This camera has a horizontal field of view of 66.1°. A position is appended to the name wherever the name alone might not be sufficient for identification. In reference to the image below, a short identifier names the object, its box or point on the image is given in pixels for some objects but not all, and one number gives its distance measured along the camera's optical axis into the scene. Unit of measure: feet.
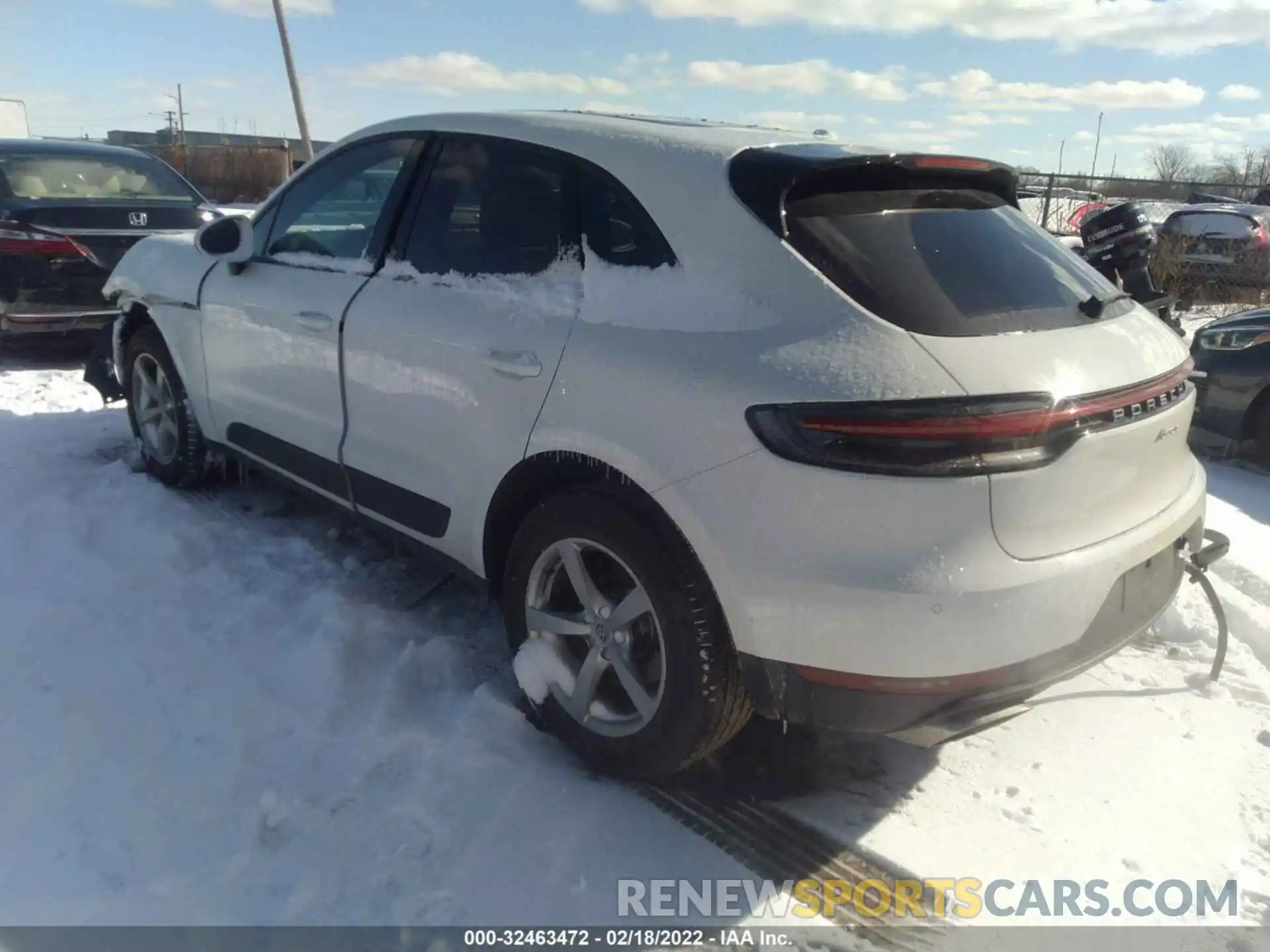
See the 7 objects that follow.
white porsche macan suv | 7.00
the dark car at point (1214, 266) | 37.86
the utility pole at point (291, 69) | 71.36
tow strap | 9.41
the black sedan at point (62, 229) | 22.65
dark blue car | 19.38
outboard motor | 16.02
